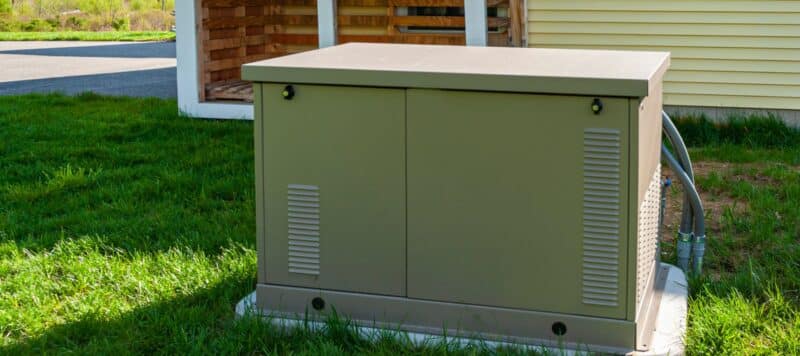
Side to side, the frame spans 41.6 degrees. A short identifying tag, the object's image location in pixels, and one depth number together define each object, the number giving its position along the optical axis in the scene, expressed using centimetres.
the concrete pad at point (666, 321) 357
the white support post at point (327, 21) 929
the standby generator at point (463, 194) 337
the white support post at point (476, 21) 875
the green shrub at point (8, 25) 2678
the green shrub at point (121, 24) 2803
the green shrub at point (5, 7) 2795
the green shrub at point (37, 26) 2697
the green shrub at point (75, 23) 2836
